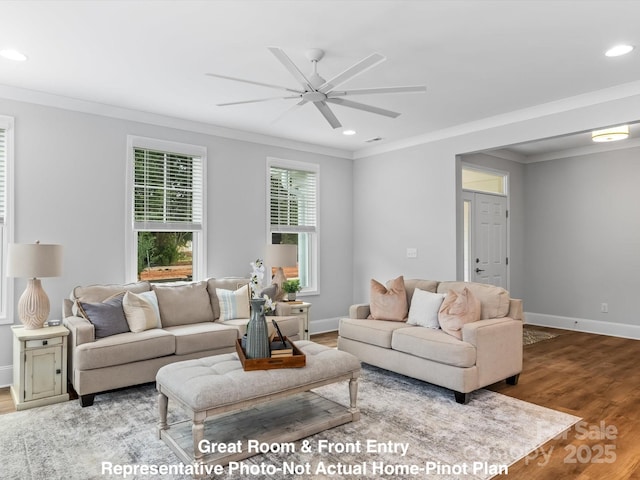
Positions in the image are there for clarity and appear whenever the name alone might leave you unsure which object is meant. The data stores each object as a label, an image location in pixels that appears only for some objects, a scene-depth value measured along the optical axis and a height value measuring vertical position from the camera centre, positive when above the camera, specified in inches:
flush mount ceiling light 205.4 +54.3
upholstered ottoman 96.0 -37.8
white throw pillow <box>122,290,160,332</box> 152.9 -24.4
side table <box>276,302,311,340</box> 190.7 -30.7
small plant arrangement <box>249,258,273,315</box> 117.4 -11.9
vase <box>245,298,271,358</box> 111.3 -23.5
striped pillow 179.9 -24.8
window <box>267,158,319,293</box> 234.2 +19.8
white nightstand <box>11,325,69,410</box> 133.7 -39.1
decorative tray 107.6 -30.2
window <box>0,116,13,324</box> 156.2 +13.9
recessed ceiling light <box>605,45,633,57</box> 124.1 +58.1
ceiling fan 102.6 +44.0
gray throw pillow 145.3 -24.7
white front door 245.0 +3.2
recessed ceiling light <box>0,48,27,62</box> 126.3 +59.0
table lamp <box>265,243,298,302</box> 207.9 -5.6
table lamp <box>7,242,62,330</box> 139.6 -8.0
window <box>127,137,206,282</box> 186.4 +16.8
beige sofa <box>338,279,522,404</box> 136.8 -36.1
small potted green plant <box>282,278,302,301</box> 211.8 -21.6
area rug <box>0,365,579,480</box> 95.7 -51.0
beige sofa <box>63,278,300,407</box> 135.1 -32.2
